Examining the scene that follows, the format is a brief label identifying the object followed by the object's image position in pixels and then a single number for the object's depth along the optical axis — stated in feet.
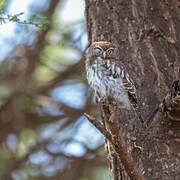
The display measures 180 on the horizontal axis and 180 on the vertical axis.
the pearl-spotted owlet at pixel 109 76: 22.13
